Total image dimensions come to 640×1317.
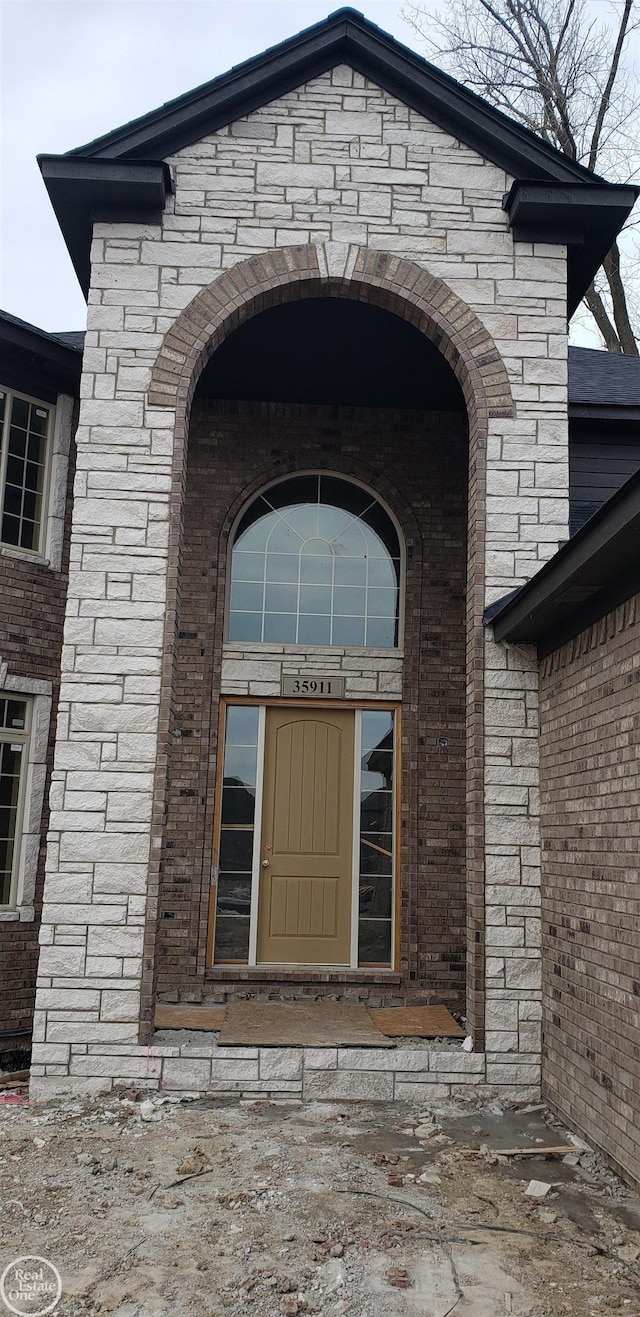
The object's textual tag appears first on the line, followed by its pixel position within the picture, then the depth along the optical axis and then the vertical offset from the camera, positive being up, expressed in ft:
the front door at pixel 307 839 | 26.37 -0.14
